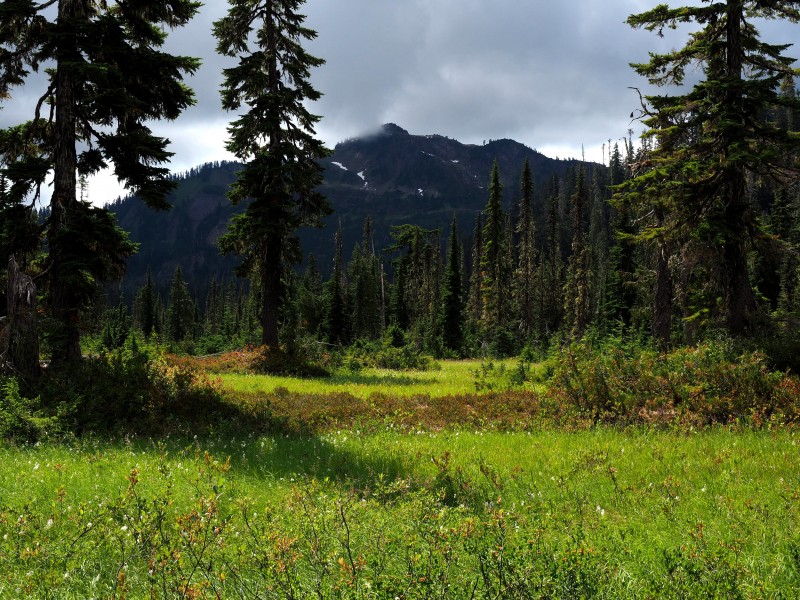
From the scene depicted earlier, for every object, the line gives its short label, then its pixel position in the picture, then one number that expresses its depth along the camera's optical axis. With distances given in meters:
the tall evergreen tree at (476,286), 72.69
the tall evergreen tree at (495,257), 52.41
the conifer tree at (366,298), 76.69
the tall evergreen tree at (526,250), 56.12
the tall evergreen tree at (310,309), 61.58
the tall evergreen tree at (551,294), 74.31
